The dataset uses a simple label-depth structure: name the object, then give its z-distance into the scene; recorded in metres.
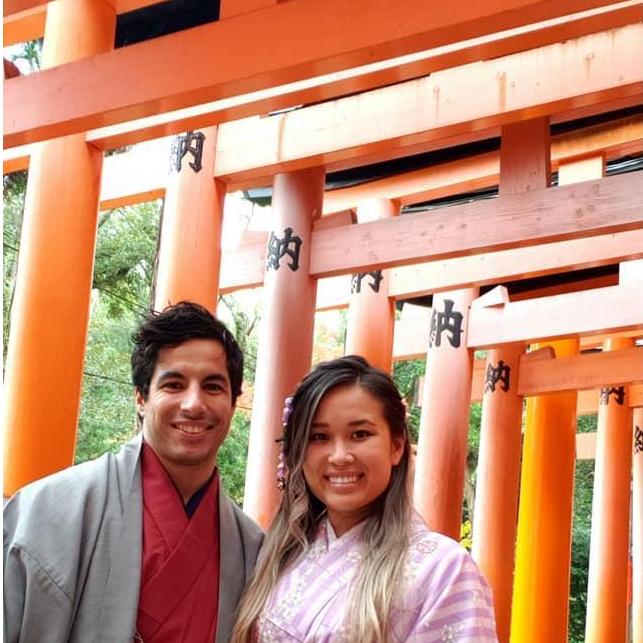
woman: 2.14
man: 2.19
